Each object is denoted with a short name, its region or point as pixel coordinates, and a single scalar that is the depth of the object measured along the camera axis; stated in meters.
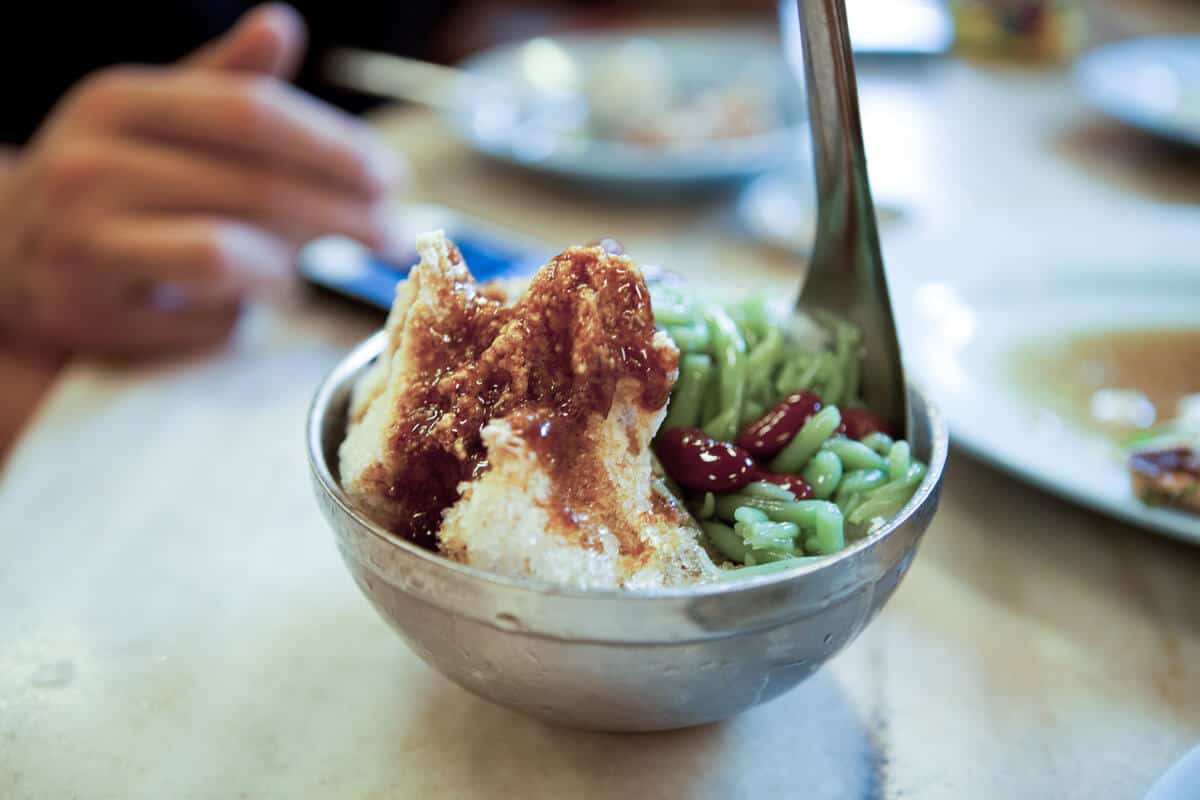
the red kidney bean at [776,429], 0.40
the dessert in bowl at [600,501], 0.33
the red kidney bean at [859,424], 0.41
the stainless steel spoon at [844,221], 0.41
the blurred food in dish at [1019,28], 0.79
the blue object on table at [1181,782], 0.33
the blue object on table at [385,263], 0.54
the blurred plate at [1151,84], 0.65
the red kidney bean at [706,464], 0.39
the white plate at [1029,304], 0.46
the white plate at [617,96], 0.62
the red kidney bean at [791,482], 0.39
